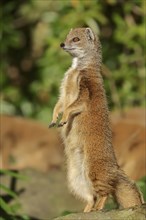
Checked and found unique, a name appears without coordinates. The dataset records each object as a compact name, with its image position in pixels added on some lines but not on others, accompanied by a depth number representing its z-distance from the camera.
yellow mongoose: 10.02
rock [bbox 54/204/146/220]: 8.88
